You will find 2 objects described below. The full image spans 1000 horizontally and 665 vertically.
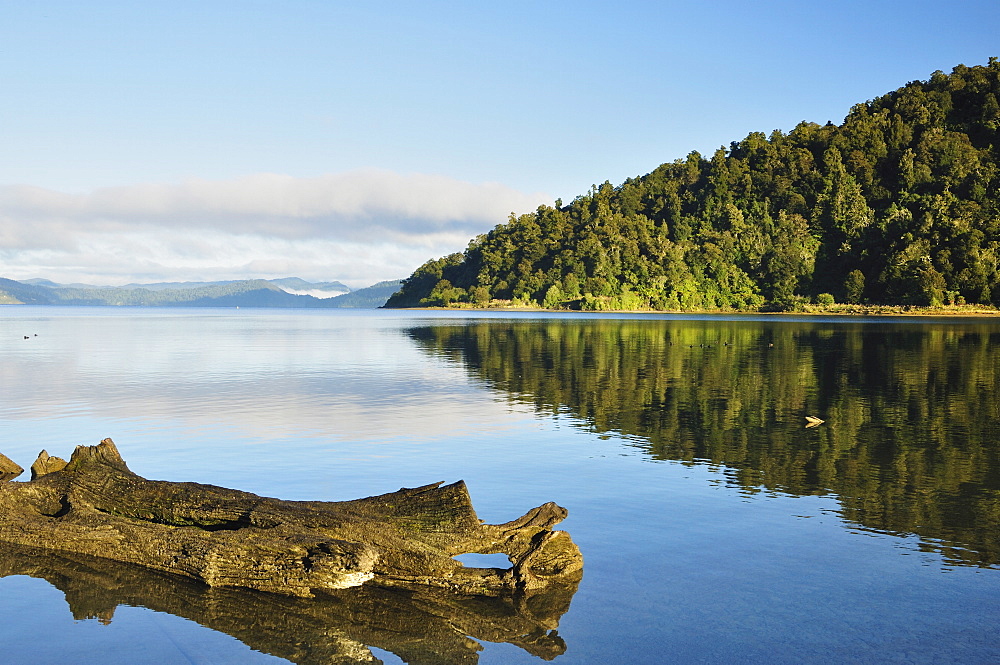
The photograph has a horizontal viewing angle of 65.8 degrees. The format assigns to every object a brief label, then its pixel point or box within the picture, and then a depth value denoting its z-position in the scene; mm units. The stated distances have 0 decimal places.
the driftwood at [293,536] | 10203
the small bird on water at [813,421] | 24422
